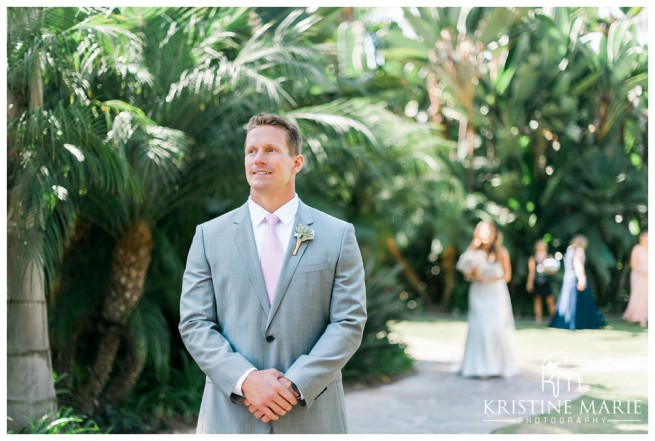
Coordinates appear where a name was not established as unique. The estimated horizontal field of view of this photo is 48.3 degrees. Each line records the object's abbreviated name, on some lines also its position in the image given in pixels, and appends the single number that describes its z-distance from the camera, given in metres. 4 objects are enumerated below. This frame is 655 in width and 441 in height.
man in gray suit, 2.70
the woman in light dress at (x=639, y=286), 9.55
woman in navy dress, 9.93
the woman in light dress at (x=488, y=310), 8.74
